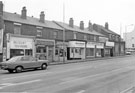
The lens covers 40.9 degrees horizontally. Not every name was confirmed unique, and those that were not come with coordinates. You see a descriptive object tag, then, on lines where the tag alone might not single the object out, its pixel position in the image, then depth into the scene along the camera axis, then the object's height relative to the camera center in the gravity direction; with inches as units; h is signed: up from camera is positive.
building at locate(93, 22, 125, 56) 2012.8 +108.7
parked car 667.4 -46.9
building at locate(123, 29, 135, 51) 3648.6 +232.6
